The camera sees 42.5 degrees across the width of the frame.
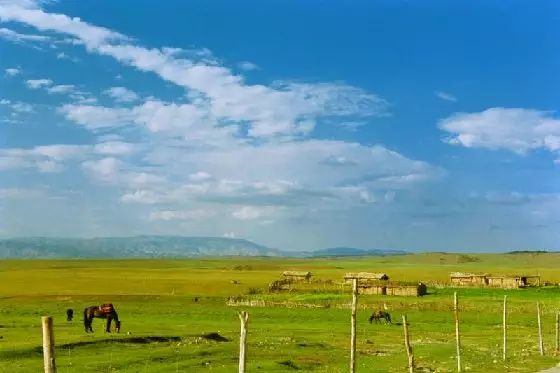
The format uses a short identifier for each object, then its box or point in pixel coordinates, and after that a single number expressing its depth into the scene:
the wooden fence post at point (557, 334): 37.58
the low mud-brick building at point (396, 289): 85.62
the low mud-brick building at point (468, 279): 106.39
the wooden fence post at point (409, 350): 24.41
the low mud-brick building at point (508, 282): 102.62
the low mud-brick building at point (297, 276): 108.19
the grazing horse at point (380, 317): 59.27
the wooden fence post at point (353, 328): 22.61
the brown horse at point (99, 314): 43.00
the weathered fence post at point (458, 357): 29.38
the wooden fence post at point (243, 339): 18.58
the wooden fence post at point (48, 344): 11.62
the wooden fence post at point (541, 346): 34.91
